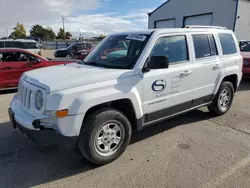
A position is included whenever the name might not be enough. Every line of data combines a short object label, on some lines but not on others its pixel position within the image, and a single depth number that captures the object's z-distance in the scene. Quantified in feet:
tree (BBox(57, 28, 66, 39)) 247.91
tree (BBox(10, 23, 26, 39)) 238.48
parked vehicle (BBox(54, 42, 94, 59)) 70.28
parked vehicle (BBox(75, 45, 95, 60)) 50.29
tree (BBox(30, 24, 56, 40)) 252.83
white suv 9.00
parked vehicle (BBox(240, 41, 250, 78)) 27.25
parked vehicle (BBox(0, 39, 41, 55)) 52.42
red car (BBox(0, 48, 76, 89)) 24.02
